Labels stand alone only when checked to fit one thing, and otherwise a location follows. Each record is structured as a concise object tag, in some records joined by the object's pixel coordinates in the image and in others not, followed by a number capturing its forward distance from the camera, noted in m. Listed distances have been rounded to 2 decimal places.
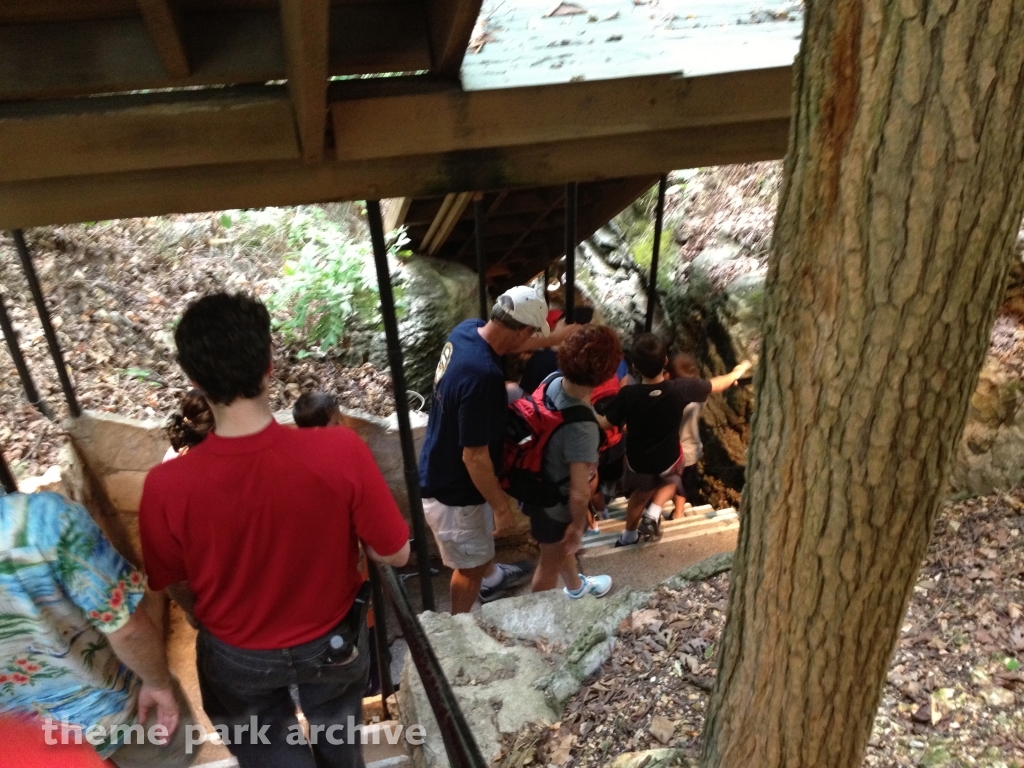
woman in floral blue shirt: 1.51
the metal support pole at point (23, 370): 3.89
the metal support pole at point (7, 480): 2.51
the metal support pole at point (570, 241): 3.25
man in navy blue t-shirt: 3.02
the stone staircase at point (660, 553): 4.64
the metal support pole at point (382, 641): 2.66
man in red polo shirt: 1.70
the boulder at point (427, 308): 6.68
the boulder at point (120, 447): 4.92
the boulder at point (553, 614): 2.98
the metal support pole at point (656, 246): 4.16
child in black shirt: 3.92
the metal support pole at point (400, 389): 2.77
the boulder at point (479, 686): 2.49
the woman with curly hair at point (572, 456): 3.11
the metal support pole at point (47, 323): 3.54
